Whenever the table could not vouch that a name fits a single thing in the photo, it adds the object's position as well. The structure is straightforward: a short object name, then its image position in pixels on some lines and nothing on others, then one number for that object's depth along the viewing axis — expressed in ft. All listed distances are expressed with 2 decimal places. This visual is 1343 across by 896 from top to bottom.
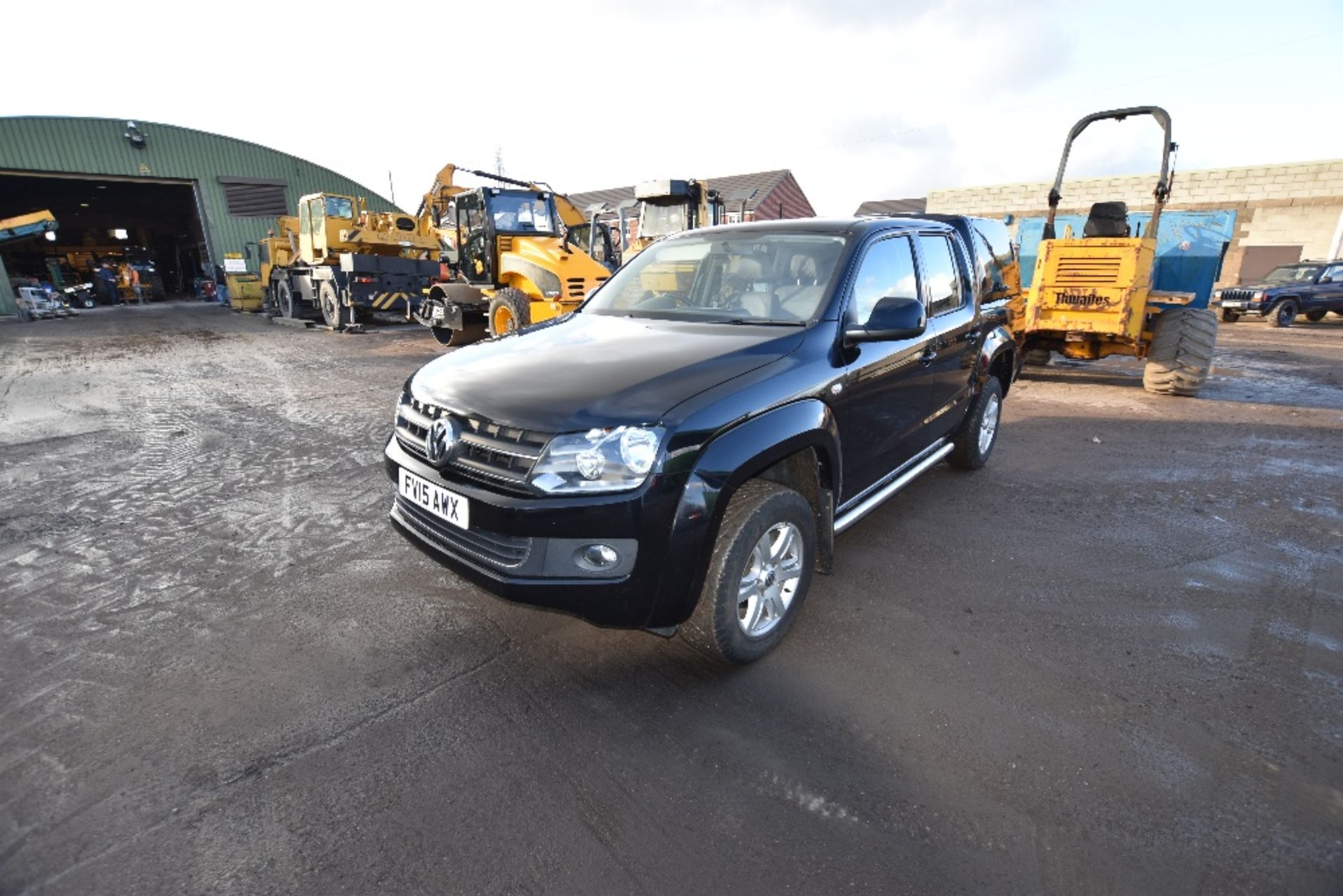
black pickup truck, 6.97
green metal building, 72.18
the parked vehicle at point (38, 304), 61.00
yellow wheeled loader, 33.22
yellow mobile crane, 44.98
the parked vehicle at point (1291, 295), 49.98
